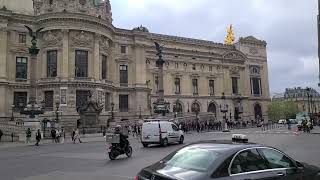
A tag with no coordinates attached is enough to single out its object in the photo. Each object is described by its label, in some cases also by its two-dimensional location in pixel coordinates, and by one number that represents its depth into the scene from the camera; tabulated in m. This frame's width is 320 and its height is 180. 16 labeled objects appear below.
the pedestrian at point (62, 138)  38.78
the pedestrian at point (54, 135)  38.25
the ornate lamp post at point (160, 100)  46.67
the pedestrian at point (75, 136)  36.76
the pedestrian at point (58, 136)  38.32
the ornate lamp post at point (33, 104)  41.30
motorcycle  17.83
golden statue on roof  97.91
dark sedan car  5.94
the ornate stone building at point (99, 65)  56.25
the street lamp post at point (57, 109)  51.22
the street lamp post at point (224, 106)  79.50
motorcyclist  18.09
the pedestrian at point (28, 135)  38.09
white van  25.31
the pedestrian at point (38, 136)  33.60
